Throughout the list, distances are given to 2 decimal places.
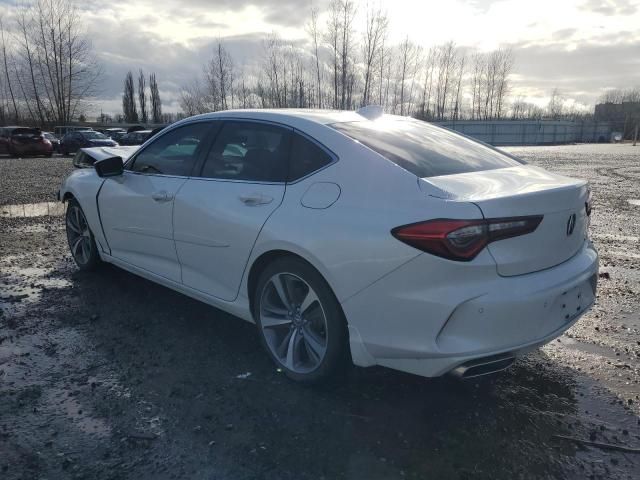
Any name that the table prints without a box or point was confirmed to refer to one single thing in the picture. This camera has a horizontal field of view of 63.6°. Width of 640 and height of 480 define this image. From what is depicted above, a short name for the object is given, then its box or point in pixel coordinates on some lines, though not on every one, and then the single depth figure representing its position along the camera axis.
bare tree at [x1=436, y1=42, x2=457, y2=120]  70.79
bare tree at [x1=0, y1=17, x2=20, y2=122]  55.81
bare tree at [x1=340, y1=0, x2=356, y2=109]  37.22
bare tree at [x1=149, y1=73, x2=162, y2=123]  83.20
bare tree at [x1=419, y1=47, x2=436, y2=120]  73.59
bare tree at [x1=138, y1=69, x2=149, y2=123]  82.19
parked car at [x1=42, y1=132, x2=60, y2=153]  32.05
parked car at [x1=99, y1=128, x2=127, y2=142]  37.11
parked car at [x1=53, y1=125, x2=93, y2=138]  46.78
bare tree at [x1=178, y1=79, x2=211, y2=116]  43.59
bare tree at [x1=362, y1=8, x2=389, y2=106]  40.00
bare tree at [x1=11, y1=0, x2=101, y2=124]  51.41
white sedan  2.46
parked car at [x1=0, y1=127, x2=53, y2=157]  27.91
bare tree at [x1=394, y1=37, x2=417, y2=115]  56.69
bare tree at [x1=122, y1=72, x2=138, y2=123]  80.65
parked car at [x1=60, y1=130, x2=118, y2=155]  29.70
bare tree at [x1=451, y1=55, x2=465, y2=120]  77.36
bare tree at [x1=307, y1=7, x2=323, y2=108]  42.50
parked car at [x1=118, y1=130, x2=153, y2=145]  34.12
